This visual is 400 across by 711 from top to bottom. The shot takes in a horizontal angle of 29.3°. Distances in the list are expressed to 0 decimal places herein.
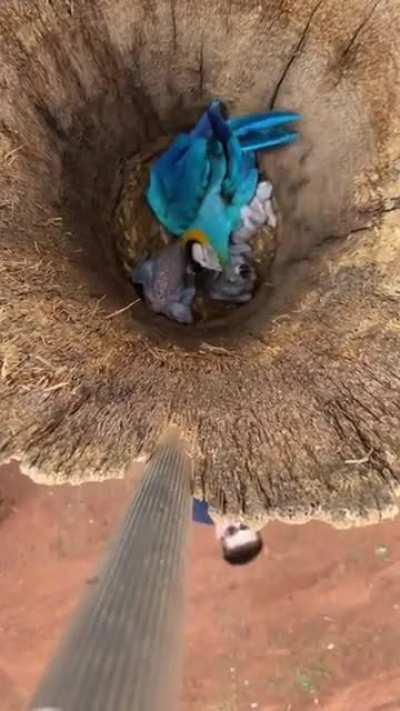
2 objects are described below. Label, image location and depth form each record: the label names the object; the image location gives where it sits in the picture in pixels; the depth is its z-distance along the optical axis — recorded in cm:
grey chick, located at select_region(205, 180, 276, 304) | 175
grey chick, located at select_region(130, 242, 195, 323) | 169
